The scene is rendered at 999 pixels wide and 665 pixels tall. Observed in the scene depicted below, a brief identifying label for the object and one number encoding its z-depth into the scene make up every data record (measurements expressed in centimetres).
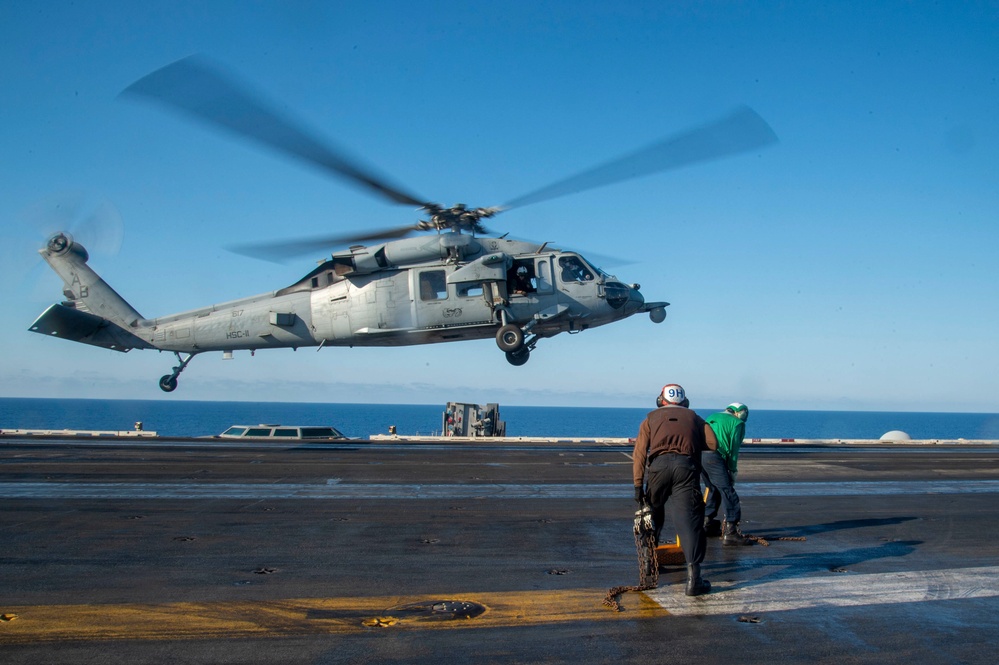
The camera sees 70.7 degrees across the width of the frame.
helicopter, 2036
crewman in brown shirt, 602
